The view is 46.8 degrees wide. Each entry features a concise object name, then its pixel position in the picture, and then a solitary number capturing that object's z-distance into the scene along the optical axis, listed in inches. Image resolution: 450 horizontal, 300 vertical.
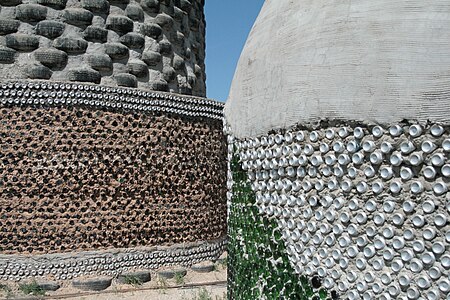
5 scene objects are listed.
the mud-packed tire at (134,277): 276.1
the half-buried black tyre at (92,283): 264.4
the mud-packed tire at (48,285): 260.4
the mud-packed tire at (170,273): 286.0
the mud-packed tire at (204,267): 299.1
